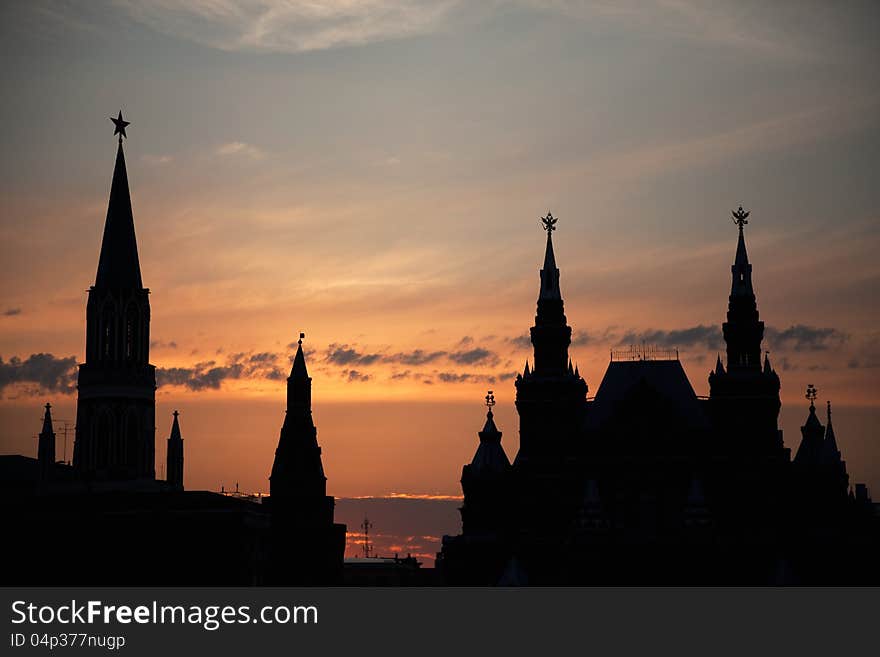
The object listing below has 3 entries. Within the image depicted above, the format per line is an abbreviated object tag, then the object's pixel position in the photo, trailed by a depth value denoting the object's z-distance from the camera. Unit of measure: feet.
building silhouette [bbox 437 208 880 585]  575.79
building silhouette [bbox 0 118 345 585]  534.78
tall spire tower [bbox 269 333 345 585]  602.85
